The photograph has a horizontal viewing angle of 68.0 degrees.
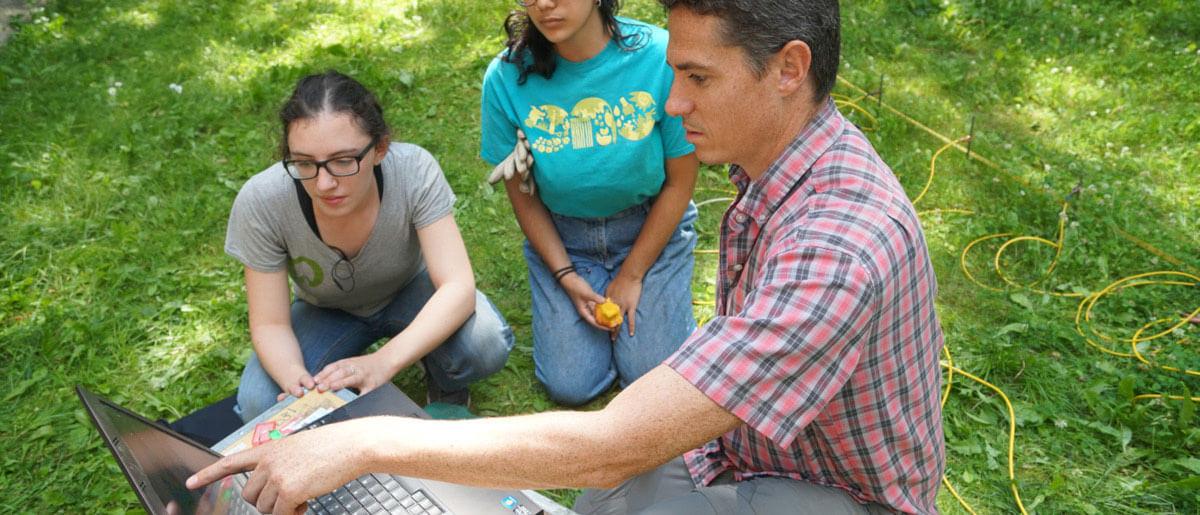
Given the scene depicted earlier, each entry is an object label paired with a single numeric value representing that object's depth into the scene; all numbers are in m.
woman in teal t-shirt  2.76
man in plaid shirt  1.35
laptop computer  1.54
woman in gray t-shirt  2.37
